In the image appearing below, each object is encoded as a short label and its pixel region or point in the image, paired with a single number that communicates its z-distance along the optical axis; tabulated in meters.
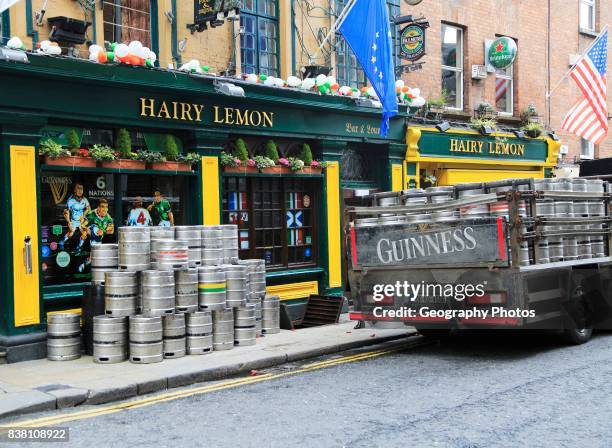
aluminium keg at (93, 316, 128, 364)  9.62
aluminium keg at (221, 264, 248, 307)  10.69
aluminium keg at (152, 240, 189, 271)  10.09
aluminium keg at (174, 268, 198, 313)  10.11
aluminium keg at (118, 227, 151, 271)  9.98
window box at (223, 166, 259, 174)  12.77
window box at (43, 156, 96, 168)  10.34
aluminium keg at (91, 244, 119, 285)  10.08
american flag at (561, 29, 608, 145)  17.62
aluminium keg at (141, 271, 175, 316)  9.78
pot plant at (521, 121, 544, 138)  19.25
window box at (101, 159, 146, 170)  11.05
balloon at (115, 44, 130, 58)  10.76
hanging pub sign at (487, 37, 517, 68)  18.17
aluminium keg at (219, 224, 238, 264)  11.13
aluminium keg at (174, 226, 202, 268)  10.56
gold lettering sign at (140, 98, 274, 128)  11.52
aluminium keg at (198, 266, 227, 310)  10.33
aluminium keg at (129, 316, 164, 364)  9.55
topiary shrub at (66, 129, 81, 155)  10.67
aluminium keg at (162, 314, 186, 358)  9.84
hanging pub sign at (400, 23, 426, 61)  15.72
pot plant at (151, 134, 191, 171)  11.75
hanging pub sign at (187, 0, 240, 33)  11.60
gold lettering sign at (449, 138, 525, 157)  17.25
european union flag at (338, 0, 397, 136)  13.11
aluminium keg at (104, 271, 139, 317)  9.72
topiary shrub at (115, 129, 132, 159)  11.23
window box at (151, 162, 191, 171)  11.66
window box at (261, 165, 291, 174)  13.35
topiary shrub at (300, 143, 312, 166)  14.10
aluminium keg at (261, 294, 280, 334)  11.93
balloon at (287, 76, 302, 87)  13.41
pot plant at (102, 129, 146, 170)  11.19
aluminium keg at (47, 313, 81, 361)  9.91
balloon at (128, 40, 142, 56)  10.93
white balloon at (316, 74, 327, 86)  13.88
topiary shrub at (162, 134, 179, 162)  11.84
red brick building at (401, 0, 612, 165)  17.67
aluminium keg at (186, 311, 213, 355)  10.08
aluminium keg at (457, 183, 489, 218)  9.50
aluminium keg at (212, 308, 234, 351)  10.43
